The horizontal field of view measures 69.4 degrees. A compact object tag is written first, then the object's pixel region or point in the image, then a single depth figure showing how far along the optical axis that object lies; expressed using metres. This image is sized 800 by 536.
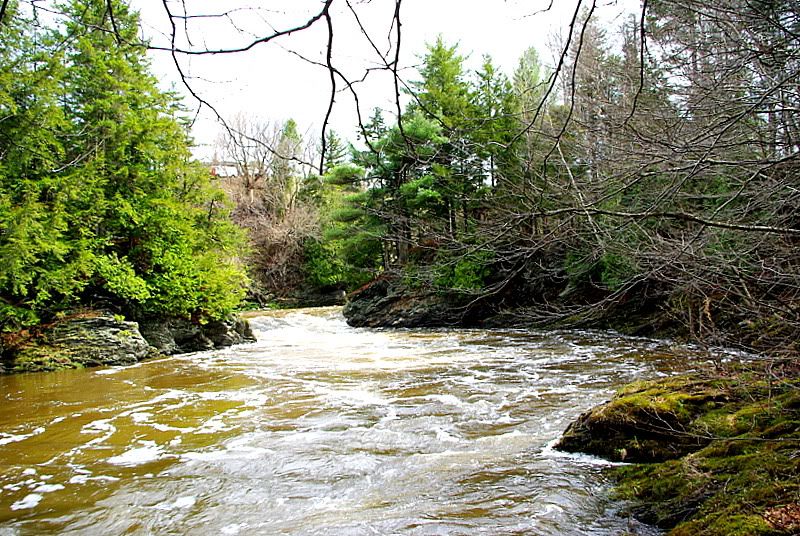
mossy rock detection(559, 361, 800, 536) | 2.71
